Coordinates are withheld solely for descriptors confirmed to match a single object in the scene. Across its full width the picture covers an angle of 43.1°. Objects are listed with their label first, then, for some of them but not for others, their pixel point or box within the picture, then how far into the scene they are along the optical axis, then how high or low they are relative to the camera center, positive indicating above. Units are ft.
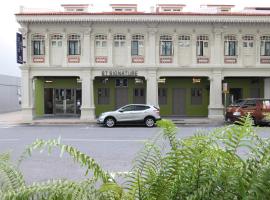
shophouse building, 78.64 +10.58
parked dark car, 68.95 -2.68
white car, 68.59 -4.60
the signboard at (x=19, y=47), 76.74 +10.51
